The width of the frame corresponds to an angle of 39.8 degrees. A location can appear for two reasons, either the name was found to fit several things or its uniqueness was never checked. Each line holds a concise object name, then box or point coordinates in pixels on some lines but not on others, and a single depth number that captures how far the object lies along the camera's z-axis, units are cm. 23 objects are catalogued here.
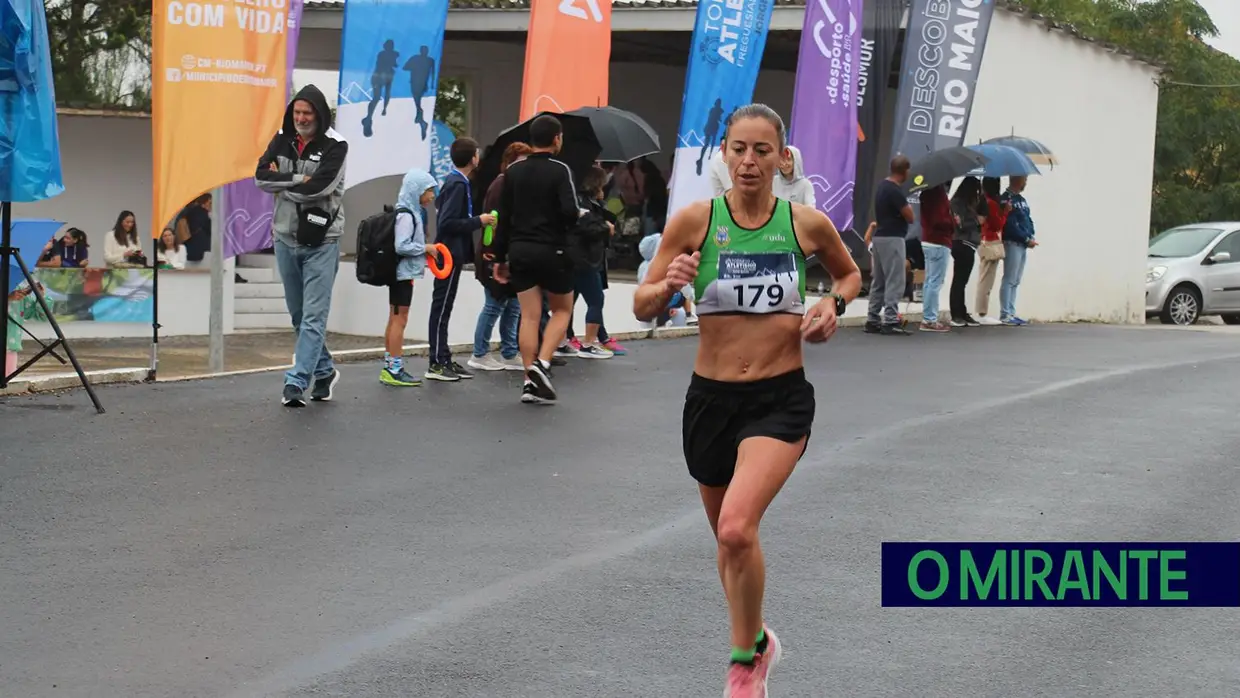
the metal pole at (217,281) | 1390
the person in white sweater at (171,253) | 2276
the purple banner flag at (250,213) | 1474
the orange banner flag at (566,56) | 1705
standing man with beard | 1079
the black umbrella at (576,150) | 1442
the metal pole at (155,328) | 1245
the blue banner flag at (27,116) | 1084
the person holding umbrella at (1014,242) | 2034
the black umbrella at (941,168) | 1845
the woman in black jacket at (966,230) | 1964
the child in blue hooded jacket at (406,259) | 1233
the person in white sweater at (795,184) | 1458
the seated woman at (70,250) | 2258
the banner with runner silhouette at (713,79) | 1841
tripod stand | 1070
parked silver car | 2694
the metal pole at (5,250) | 1119
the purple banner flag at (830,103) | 1984
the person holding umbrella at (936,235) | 1886
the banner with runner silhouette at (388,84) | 1505
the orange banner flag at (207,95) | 1305
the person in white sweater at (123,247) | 2281
